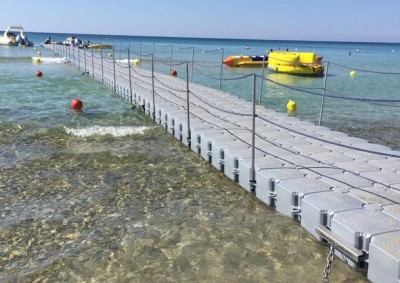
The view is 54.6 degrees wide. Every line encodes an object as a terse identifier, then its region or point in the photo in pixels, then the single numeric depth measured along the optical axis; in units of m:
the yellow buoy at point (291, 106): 17.27
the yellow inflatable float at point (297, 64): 30.02
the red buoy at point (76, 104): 15.23
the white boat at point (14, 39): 62.94
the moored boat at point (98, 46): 58.47
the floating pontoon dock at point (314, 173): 4.79
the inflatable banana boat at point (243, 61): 37.34
